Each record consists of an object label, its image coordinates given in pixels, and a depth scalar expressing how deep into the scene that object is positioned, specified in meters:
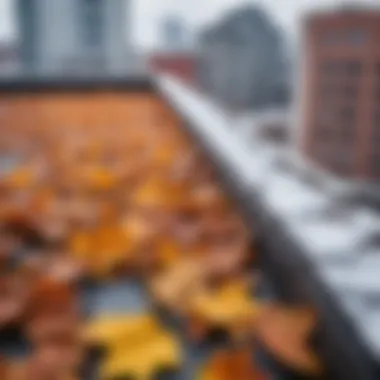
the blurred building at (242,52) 59.59
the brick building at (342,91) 68.25
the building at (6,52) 19.00
